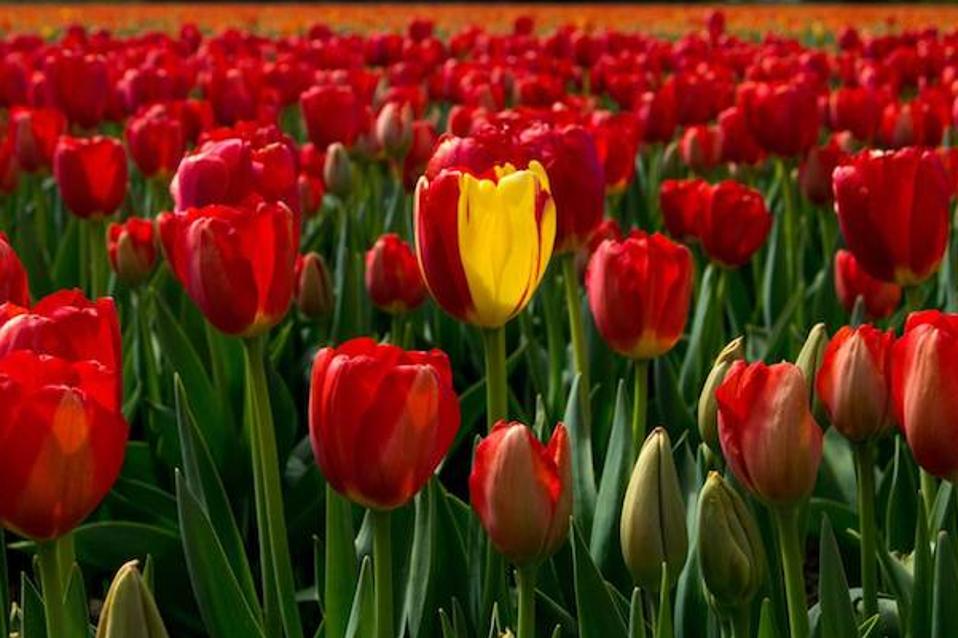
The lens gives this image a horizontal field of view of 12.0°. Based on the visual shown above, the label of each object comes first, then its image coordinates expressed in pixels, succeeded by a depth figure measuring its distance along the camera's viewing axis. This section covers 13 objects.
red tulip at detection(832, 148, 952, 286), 2.08
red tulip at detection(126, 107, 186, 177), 2.81
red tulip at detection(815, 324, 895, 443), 1.87
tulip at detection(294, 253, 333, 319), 2.39
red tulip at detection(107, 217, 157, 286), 2.46
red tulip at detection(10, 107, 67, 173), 2.99
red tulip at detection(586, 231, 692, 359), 2.05
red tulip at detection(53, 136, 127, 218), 2.43
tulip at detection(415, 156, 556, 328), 1.92
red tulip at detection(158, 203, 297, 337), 1.93
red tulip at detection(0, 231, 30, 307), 1.94
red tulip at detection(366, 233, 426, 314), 2.35
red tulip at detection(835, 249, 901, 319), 2.37
